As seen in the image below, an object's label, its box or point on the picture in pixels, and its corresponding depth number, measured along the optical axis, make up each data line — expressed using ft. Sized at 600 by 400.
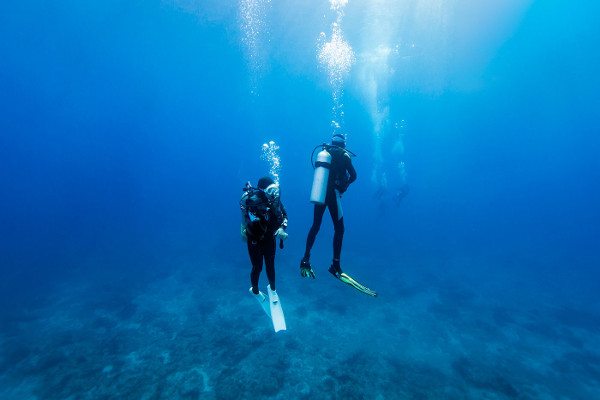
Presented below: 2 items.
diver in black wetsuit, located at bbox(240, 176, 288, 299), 12.99
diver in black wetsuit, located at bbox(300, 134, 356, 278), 15.79
